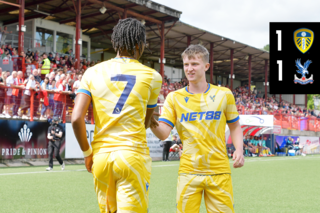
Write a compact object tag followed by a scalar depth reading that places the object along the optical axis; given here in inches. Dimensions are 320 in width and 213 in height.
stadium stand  606.2
